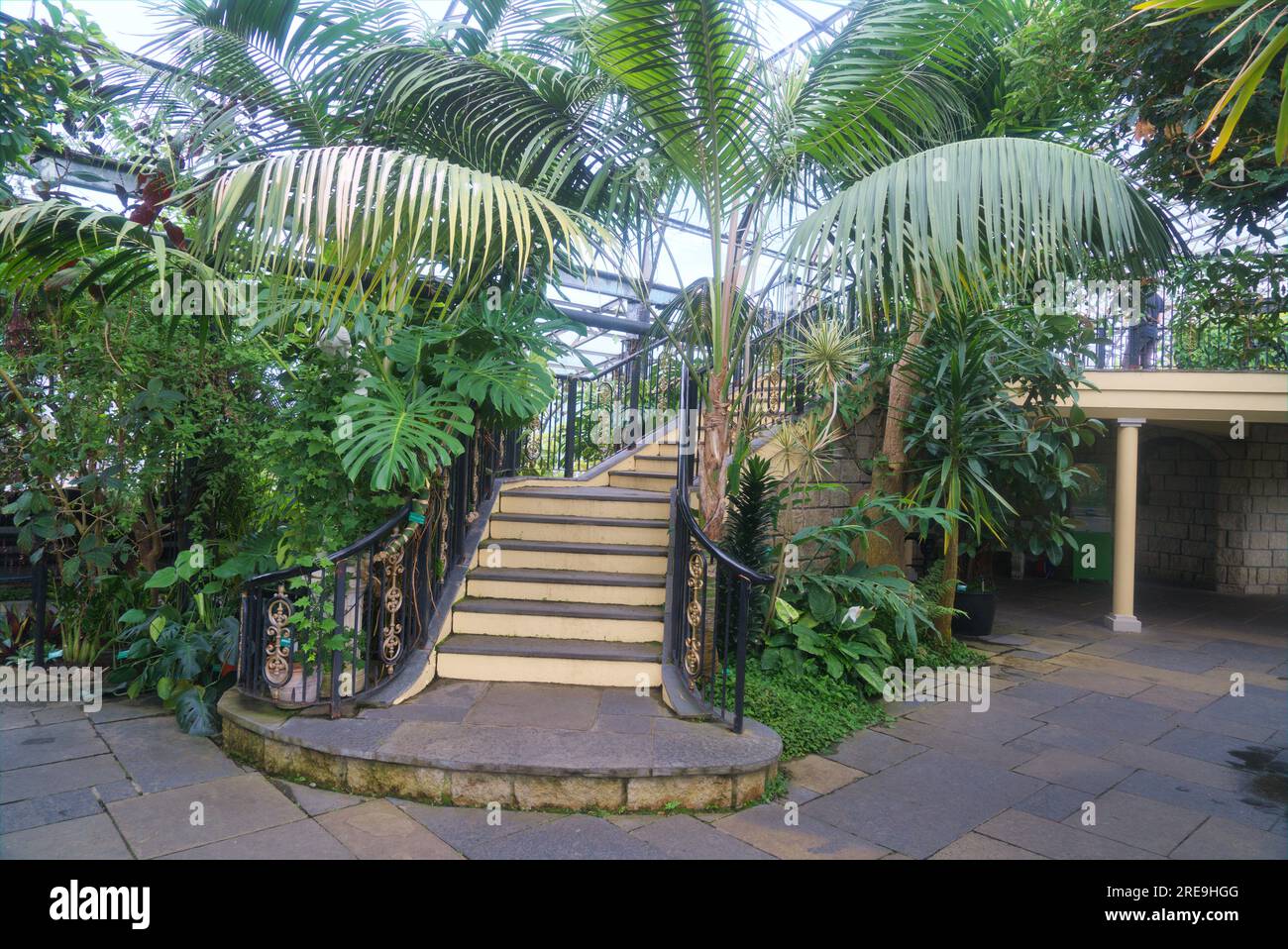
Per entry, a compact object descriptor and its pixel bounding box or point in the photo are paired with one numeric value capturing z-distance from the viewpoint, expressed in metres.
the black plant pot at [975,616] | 7.10
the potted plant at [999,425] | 5.69
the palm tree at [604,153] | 2.85
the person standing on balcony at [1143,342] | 8.13
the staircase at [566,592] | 4.17
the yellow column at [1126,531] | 7.79
